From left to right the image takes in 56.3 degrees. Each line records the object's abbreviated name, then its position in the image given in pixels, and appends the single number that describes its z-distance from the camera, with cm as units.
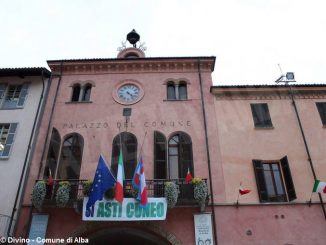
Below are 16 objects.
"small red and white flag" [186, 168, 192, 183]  1209
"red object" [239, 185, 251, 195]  1205
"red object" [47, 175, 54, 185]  1220
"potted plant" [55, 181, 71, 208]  1174
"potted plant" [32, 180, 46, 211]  1184
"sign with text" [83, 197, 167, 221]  1146
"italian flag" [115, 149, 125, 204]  1062
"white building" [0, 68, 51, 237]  1267
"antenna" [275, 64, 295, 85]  1602
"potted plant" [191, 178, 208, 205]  1170
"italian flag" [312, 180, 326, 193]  1173
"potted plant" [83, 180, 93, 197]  1179
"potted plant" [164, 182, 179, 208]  1162
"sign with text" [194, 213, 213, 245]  1163
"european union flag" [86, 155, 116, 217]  1076
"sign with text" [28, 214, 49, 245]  1181
